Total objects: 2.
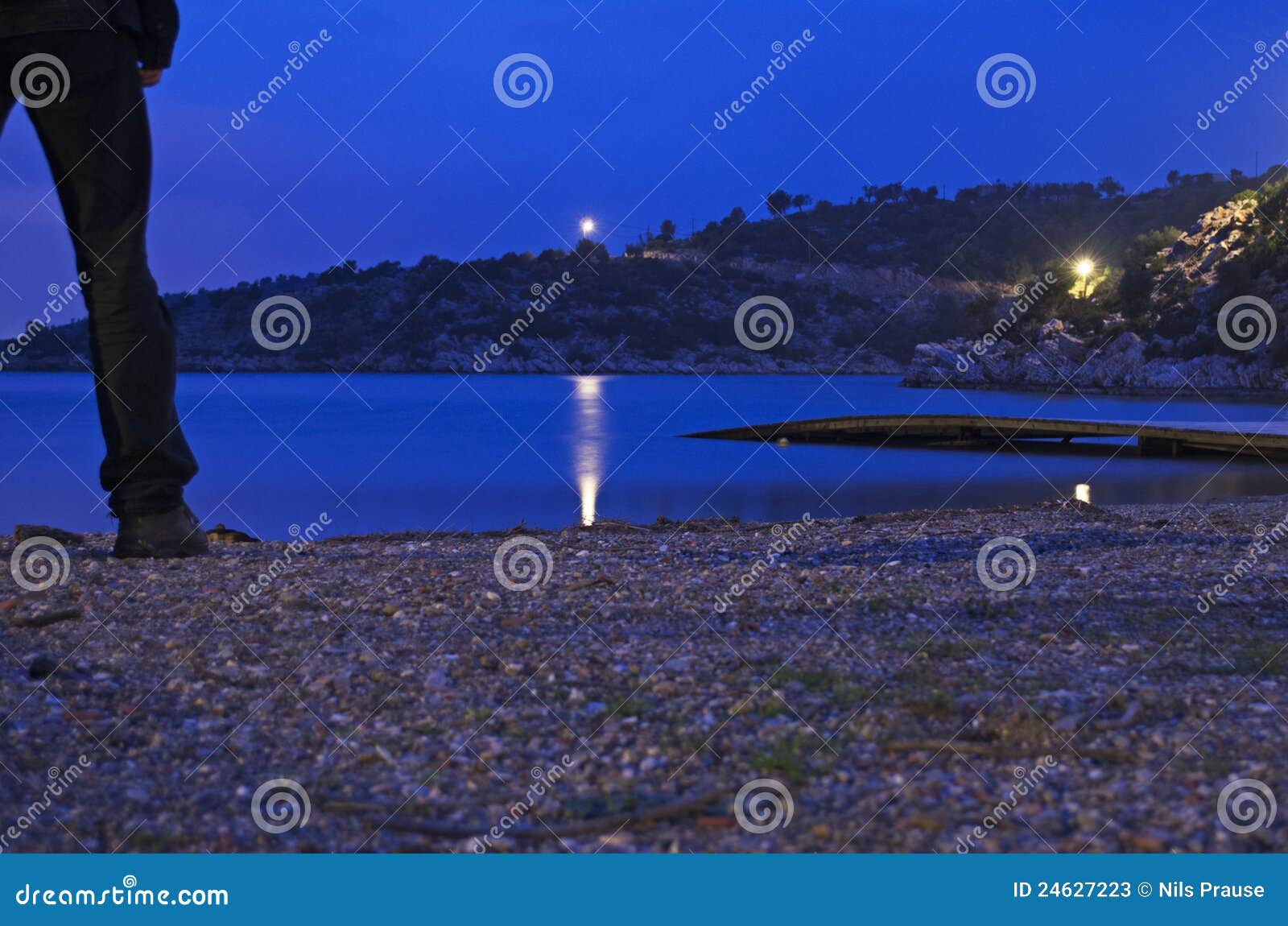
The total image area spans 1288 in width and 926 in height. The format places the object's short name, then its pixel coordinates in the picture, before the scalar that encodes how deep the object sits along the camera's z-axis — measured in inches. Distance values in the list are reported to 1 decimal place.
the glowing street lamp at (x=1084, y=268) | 2031.3
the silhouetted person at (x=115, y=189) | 179.8
